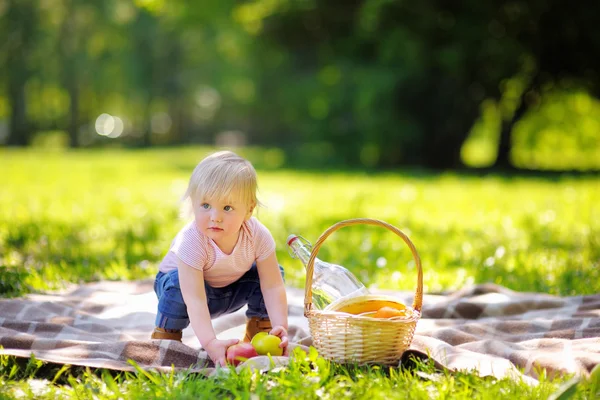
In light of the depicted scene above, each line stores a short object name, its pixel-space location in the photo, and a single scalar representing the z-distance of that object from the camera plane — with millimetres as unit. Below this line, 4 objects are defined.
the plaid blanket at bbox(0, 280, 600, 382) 2758
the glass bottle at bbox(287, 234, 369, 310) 3154
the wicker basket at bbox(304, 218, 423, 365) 2666
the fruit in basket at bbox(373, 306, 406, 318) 2773
